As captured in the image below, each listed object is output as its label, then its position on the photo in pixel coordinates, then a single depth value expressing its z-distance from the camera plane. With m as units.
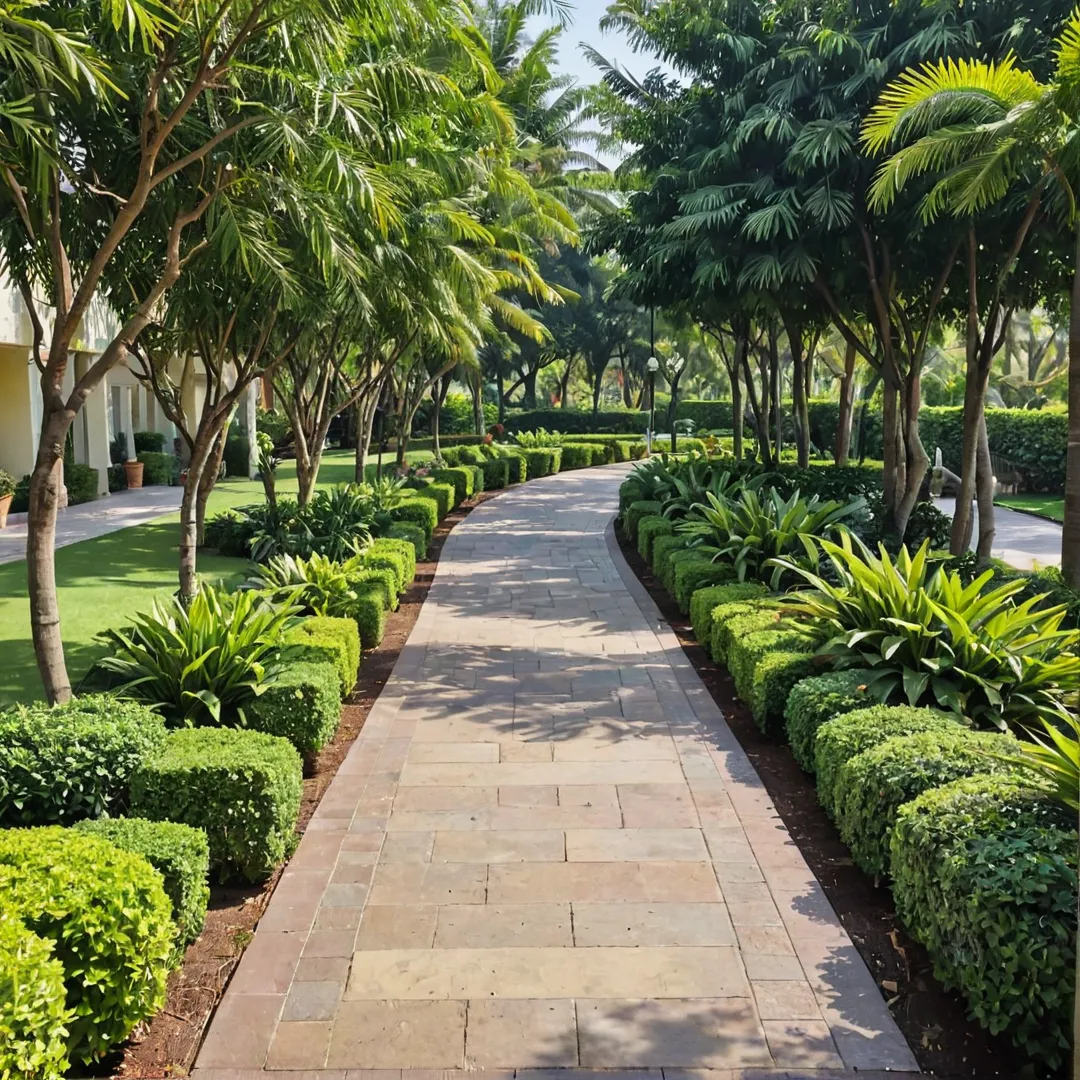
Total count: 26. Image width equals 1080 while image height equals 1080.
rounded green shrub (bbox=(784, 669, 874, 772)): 5.63
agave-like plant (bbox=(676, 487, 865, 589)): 9.78
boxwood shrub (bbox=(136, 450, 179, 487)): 25.23
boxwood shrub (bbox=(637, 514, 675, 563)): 12.59
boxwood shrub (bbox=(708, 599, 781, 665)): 7.48
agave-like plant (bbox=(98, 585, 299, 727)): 5.85
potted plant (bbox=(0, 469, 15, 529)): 17.28
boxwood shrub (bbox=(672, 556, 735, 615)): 9.56
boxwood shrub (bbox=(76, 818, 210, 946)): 3.92
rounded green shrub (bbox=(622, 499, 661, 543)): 14.75
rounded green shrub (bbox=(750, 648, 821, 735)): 6.41
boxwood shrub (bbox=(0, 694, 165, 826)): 4.51
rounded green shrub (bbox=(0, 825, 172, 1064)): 3.28
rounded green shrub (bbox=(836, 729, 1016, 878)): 4.39
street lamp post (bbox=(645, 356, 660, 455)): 32.91
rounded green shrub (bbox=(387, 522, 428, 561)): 12.63
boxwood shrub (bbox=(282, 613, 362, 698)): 6.65
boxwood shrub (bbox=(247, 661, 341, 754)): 5.82
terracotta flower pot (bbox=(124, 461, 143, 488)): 23.94
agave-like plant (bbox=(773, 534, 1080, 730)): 5.71
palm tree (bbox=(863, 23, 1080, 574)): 8.13
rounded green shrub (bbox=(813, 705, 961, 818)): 4.96
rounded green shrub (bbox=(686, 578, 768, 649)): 8.49
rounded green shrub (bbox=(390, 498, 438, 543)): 14.23
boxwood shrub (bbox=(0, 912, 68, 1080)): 2.86
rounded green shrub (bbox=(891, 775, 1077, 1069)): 3.24
